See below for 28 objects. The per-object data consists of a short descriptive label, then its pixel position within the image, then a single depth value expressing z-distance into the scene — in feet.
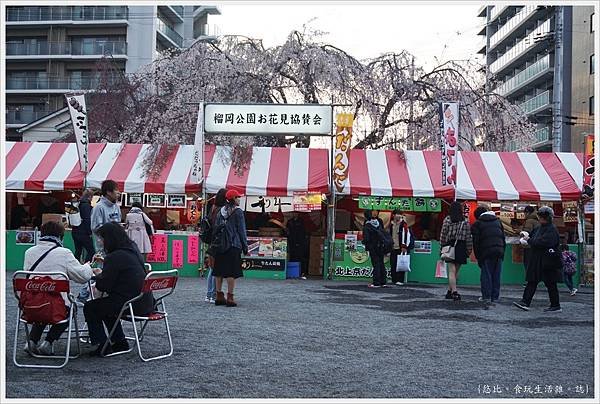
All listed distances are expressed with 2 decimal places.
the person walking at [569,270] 39.31
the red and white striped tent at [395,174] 45.55
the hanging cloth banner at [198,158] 45.37
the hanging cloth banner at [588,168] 42.83
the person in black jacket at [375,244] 39.93
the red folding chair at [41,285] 17.13
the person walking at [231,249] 28.89
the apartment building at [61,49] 143.64
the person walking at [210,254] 29.73
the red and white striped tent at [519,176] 45.37
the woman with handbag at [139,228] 36.24
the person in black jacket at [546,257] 29.27
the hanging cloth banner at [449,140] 45.03
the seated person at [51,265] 18.01
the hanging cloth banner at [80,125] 45.80
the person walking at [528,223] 41.91
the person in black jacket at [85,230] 39.04
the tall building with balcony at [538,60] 137.28
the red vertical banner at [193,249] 45.39
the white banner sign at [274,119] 46.14
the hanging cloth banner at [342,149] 45.44
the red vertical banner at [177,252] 45.52
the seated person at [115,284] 18.35
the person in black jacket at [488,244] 31.53
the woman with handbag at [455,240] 32.45
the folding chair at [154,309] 18.29
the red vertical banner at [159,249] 45.44
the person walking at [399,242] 43.14
